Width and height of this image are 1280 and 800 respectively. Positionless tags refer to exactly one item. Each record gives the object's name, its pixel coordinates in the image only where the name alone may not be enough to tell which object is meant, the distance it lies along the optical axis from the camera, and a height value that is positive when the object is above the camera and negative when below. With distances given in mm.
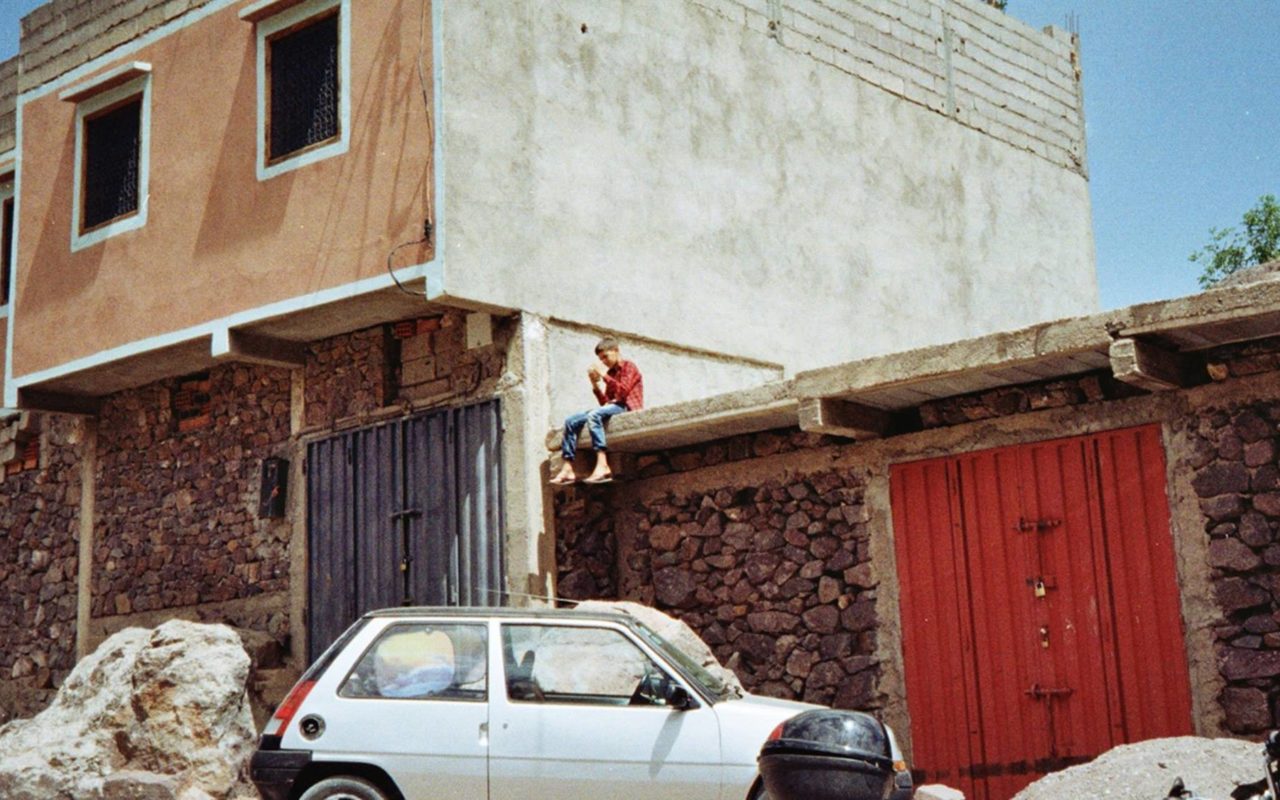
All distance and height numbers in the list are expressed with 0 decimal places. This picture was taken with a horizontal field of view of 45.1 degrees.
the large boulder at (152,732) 11375 -383
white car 8430 -288
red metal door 10562 +262
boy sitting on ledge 12742 +2181
